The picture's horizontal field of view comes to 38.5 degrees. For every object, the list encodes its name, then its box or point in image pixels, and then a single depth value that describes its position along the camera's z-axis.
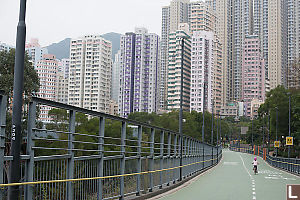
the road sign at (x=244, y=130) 136.12
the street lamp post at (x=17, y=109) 7.61
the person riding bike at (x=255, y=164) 35.58
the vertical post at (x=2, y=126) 7.39
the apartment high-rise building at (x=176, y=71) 186.75
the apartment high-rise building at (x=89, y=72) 182.38
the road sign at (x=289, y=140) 49.59
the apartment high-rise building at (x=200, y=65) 185.12
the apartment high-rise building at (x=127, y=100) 199.25
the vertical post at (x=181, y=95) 25.73
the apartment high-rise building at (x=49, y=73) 180.25
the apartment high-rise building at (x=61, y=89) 187.50
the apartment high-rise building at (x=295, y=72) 75.06
